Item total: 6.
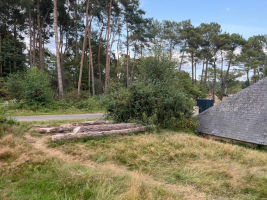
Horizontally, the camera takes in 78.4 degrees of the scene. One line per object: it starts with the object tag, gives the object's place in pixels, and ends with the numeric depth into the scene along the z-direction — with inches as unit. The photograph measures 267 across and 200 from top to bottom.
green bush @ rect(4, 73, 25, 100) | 559.8
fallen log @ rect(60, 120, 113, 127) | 299.7
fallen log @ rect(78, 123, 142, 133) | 267.9
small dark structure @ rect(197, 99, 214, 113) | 603.4
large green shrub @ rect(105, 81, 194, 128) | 342.0
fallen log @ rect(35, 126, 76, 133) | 269.2
